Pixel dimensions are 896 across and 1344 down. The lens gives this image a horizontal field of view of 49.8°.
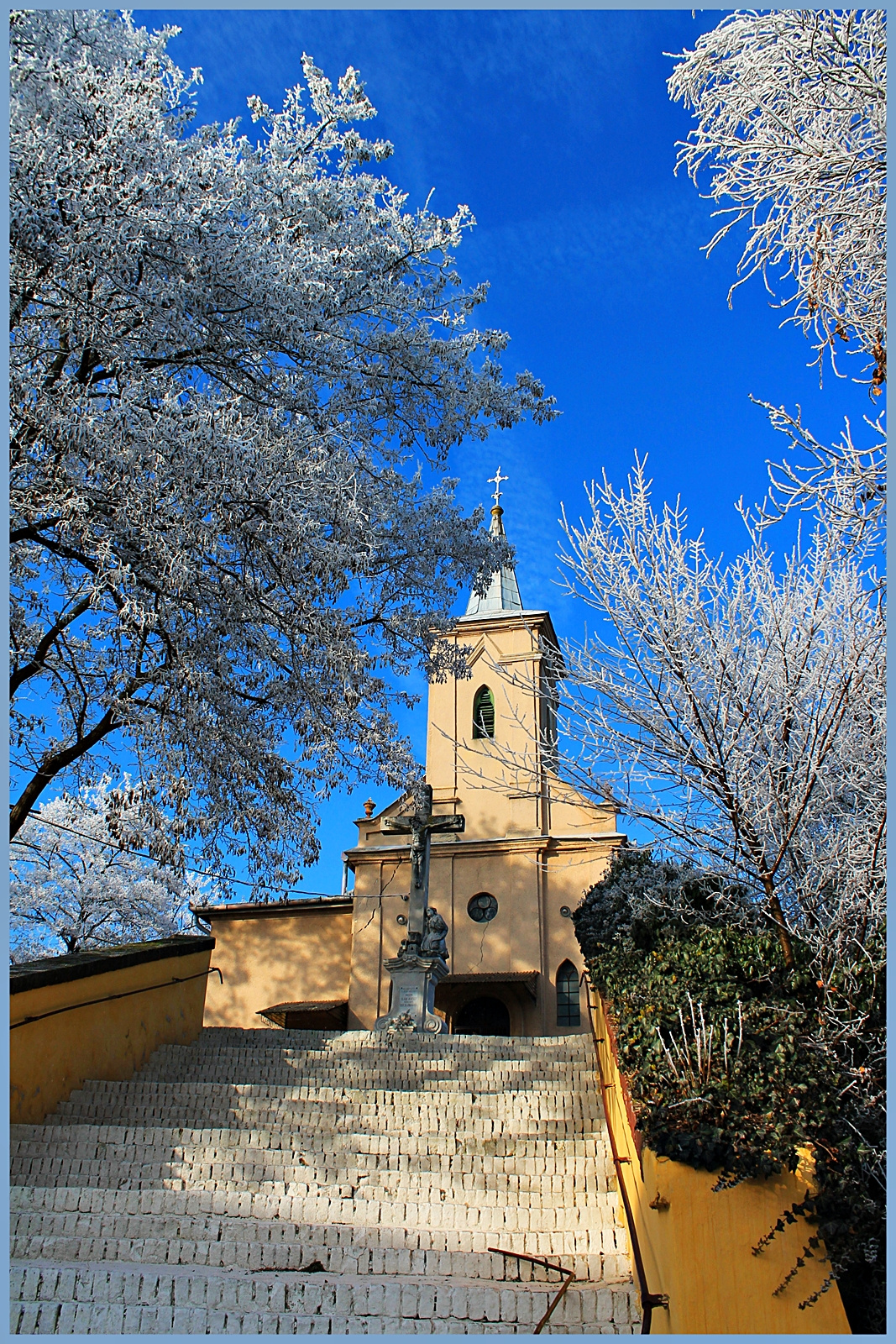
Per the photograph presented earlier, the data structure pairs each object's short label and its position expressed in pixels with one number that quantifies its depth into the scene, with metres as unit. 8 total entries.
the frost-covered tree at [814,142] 4.91
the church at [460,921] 19.03
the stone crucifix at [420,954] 12.34
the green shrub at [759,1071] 4.54
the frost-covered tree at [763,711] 5.65
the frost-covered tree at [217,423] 6.31
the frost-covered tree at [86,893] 20.73
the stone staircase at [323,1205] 4.25
